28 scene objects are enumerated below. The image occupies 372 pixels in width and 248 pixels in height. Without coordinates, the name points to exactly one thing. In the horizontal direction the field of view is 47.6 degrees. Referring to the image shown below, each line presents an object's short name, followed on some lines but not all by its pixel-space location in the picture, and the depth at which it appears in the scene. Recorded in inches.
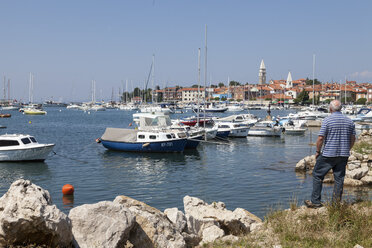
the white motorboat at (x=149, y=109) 3029.0
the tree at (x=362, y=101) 6626.0
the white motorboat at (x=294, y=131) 2155.4
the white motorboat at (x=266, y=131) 2023.9
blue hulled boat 1393.9
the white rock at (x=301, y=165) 1001.5
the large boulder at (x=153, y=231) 298.2
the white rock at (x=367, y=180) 768.9
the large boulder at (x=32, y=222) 250.5
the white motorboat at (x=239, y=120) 2318.7
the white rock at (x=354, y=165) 828.6
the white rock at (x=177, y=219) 334.3
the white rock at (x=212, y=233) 327.9
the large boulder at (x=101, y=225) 277.4
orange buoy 800.3
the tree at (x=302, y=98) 7219.0
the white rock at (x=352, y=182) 761.2
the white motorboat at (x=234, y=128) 1963.6
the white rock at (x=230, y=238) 312.9
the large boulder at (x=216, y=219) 355.9
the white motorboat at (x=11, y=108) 6004.4
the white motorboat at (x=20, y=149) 1160.2
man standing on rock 332.8
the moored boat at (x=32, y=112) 4883.6
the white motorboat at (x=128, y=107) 6648.6
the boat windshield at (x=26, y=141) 1186.5
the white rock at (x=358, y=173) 786.8
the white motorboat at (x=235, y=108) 5949.8
